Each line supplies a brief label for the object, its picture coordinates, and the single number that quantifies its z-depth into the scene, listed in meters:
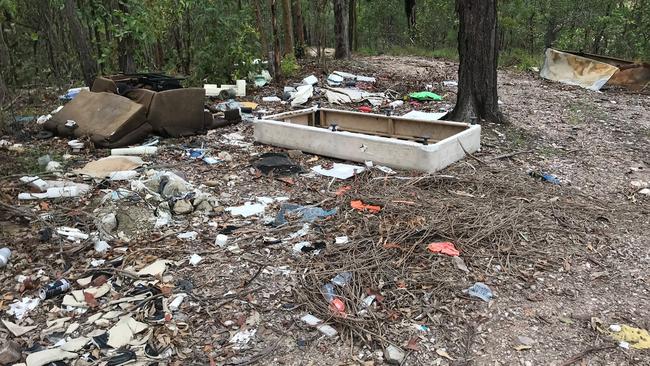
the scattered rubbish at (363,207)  4.12
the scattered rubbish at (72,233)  3.73
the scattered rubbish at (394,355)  2.54
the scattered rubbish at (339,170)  4.99
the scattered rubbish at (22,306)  2.94
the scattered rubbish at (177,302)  2.96
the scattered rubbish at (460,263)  3.32
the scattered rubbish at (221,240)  3.70
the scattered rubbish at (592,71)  9.69
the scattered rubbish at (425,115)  6.90
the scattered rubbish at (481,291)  3.05
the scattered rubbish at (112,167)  4.90
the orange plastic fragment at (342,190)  4.52
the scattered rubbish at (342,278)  3.16
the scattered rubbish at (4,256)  3.36
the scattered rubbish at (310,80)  9.09
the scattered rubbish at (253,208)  4.23
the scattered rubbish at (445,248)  3.48
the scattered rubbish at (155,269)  3.30
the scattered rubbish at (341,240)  3.66
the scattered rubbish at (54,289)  3.08
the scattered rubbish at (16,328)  2.77
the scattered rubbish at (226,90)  8.38
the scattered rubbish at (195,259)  3.45
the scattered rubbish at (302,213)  4.06
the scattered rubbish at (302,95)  8.04
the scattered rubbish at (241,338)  2.67
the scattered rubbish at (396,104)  8.04
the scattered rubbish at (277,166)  5.17
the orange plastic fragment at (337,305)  2.93
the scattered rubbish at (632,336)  2.65
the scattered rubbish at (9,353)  2.51
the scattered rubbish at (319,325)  2.76
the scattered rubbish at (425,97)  8.41
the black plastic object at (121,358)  2.51
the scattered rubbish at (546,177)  4.88
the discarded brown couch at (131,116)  6.09
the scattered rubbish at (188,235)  3.80
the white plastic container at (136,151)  5.71
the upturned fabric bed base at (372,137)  5.01
